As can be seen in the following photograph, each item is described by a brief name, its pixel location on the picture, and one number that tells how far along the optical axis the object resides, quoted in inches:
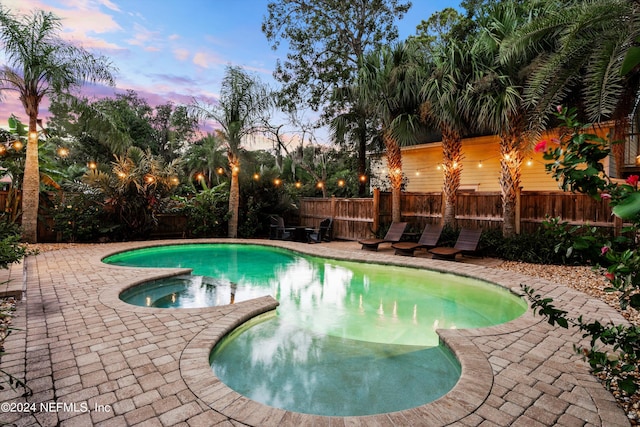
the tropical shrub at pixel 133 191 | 477.7
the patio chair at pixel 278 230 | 557.6
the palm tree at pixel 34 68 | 395.9
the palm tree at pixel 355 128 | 550.0
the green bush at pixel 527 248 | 346.0
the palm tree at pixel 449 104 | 390.9
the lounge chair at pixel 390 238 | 451.2
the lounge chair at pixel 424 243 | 411.5
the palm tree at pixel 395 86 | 435.2
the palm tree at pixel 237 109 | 532.7
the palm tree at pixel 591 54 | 202.2
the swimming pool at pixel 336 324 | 139.3
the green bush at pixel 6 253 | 176.0
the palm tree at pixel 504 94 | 358.3
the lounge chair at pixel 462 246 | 373.7
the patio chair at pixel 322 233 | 536.7
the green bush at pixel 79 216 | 459.5
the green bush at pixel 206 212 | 549.0
